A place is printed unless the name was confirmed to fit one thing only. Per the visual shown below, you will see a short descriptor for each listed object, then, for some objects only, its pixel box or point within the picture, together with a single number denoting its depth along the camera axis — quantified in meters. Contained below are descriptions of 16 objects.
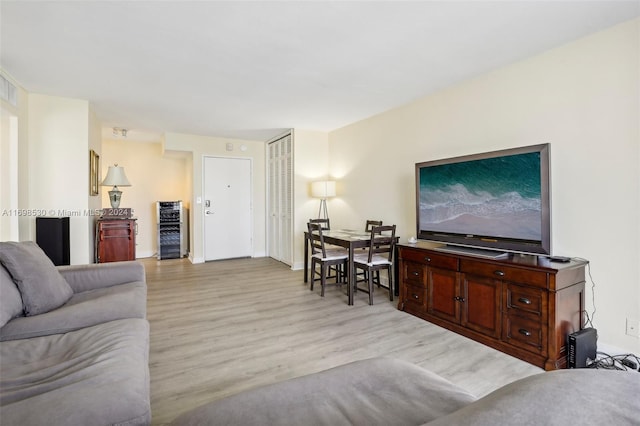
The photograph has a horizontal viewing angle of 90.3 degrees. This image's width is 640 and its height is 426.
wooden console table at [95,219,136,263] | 4.37
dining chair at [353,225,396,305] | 3.67
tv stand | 2.20
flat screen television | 2.42
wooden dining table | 3.64
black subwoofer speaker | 3.49
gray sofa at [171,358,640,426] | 0.60
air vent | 3.02
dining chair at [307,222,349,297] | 4.00
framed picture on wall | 4.07
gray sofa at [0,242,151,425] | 0.98
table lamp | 4.64
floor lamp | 5.11
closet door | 5.67
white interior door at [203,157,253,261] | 6.21
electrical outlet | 2.18
